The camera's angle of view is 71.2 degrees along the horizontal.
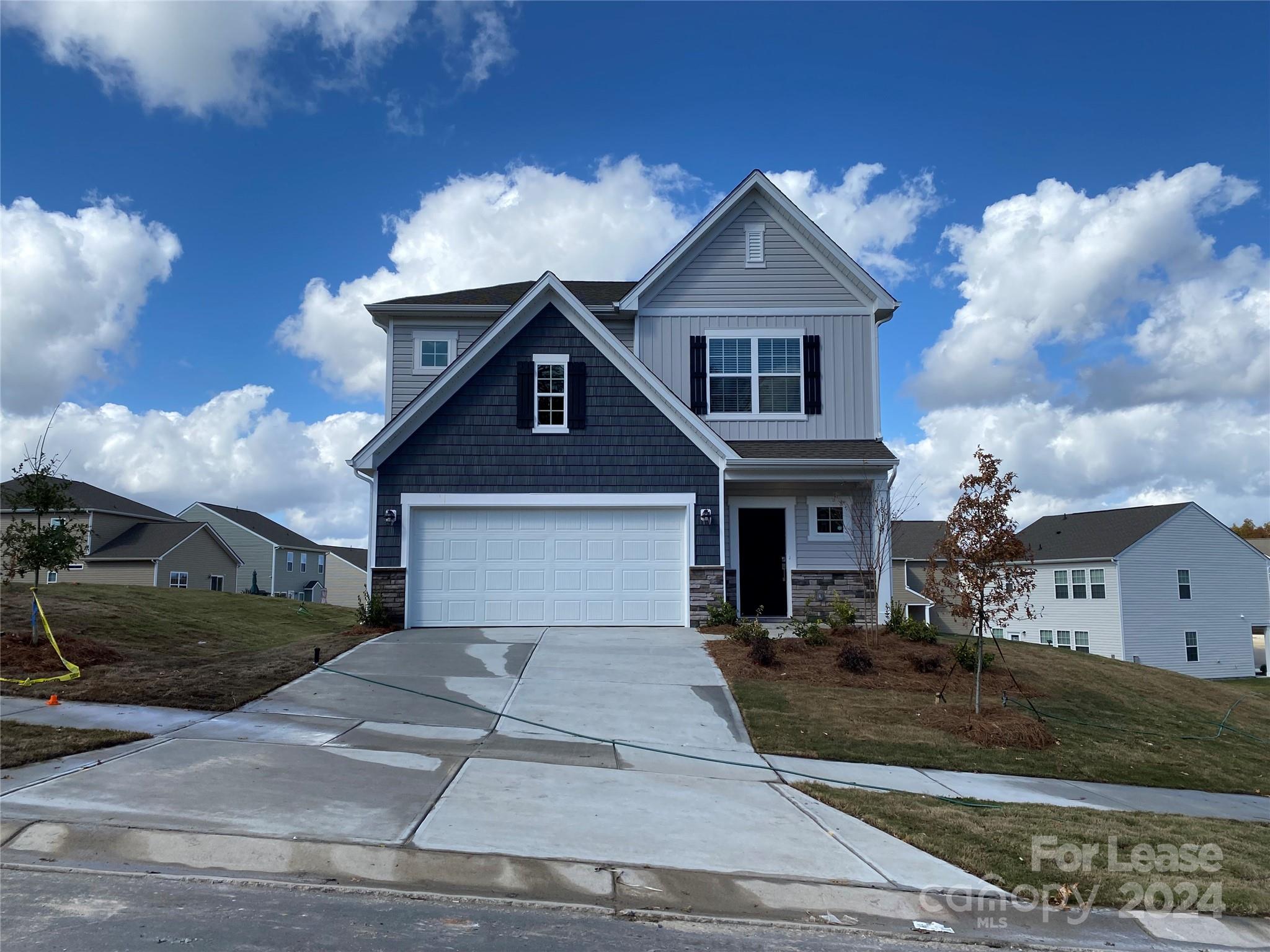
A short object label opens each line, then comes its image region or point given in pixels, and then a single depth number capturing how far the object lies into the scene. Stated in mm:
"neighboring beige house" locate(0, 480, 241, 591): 42312
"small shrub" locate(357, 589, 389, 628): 16125
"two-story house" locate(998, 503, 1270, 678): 36625
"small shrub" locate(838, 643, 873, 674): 13219
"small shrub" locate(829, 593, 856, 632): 16016
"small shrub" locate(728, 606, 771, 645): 14523
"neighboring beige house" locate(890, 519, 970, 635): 40188
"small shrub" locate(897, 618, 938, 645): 15539
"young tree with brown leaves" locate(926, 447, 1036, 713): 11016
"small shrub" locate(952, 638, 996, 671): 13508
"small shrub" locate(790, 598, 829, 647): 14836
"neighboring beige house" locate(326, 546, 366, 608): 62906
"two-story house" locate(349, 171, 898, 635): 16750
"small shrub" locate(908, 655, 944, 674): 13492
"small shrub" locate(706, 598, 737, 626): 16672
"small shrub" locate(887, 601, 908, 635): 15945
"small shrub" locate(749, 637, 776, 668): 13352
